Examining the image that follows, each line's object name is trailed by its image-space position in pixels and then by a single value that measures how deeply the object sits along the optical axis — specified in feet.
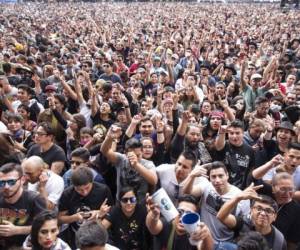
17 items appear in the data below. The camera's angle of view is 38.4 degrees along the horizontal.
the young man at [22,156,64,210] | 11.71
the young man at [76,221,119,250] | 8.79
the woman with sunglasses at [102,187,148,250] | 11.39
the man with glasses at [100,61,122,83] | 26.11
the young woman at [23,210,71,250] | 9.25
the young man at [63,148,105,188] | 13.12
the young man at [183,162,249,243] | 11.16
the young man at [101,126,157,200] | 12.79
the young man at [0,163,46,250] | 10.39
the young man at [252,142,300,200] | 12.60
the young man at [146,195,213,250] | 9.95
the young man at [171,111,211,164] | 15.17
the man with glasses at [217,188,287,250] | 10.23
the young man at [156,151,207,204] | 12.63
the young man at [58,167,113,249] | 11.44
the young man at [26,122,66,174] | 13.87
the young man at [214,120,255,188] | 14.32
